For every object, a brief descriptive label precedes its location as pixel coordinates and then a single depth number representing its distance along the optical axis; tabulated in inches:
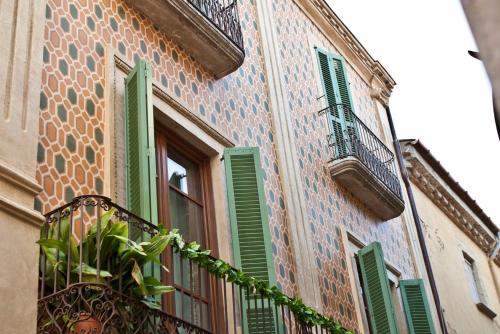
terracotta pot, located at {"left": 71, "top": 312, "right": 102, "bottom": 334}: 176.2
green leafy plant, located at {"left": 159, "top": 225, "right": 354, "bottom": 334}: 236.2
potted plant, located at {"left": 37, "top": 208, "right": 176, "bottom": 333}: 186.4
